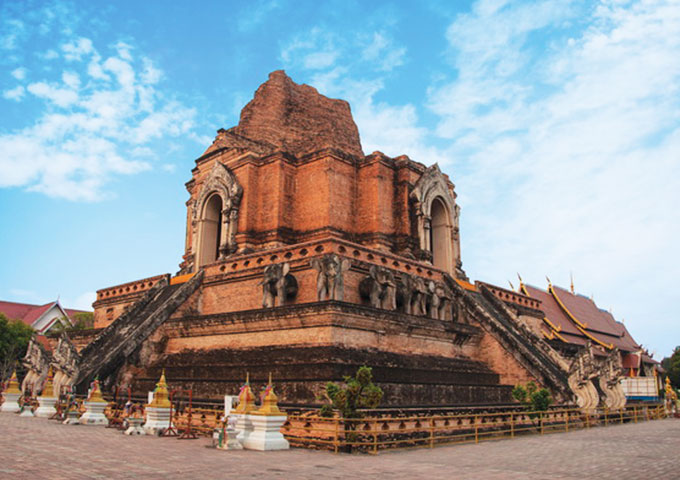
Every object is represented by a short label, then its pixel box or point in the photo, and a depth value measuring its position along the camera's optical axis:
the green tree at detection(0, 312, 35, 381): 33.94
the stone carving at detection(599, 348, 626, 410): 18.67
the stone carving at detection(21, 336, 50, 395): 19.62
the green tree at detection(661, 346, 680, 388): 47.81
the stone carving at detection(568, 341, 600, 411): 17.08
